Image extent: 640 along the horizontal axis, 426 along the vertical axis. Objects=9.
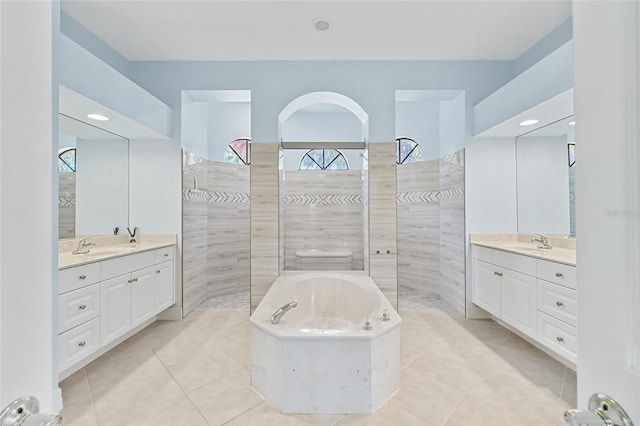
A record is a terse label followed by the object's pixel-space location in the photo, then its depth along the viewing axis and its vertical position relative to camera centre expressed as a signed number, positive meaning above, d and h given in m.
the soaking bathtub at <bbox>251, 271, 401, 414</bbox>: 1.67 -0.93
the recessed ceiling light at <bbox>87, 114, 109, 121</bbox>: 2.52 +0.92
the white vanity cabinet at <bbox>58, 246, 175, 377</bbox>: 1.87 -0.69
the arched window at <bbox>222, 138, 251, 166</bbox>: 4.77 +1.11
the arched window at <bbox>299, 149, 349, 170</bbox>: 4.96 +0.98
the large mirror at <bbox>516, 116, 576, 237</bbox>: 2.65 +0.35
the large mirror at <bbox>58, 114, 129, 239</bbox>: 2.65 +0.39
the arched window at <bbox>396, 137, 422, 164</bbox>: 4.73 +1.11
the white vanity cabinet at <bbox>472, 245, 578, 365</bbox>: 1.95 -0.70
